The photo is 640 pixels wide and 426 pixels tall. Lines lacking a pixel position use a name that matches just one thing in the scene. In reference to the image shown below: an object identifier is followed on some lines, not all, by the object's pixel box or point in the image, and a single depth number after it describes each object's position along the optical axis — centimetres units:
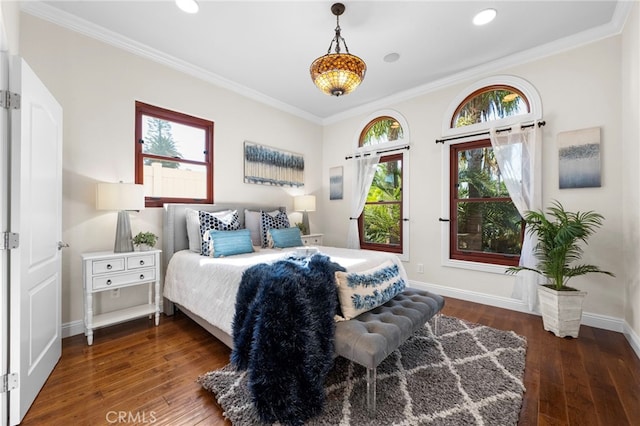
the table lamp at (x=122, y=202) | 237
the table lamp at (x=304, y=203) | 428
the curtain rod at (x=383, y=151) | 397
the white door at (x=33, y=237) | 141
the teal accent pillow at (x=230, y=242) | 265
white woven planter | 237
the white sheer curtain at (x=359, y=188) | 431
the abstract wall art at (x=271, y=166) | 393
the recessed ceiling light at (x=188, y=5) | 224
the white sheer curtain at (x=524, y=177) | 285
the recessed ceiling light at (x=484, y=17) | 236
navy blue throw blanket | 139
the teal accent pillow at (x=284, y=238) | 329
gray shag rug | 142
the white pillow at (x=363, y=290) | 174
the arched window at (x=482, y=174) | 311
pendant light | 204
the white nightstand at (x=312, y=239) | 417
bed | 203
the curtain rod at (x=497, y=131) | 285
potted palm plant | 236
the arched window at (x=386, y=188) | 403
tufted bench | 145
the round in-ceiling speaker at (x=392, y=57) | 301
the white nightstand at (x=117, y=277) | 223
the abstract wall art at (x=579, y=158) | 257
